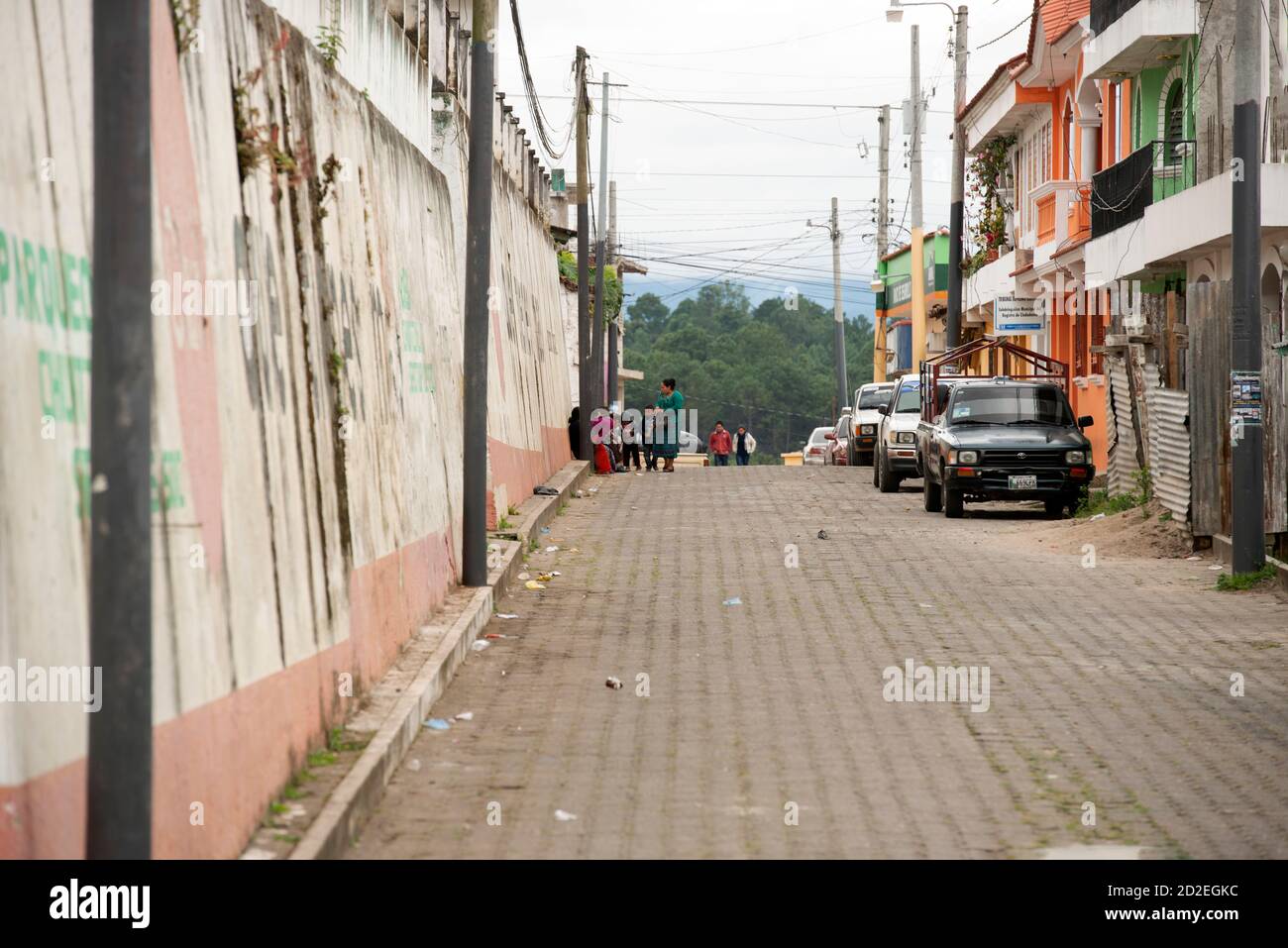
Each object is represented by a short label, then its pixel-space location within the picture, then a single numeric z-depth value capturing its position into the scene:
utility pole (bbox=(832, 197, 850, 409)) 60.80
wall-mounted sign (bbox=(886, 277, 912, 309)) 64.56
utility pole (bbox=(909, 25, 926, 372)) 55.31
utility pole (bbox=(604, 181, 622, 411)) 64.19
